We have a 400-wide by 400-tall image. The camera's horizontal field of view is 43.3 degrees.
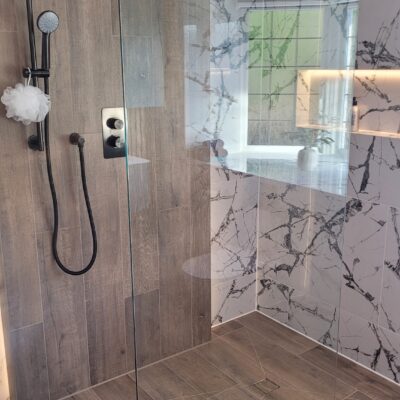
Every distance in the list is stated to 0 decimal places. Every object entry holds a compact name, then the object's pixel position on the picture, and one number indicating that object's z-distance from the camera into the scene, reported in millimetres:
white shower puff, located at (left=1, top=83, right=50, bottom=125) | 1872
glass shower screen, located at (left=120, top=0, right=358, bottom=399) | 2053
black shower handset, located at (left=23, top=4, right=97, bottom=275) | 1850
